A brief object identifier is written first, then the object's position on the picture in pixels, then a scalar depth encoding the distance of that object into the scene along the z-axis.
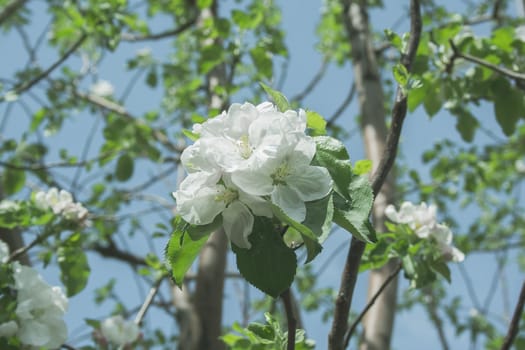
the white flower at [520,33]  1.54
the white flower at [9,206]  1.39
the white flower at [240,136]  0.99
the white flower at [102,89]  4.91
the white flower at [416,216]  1.27
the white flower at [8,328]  1.17
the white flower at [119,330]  1.79
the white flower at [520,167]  5.14
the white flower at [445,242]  1.25
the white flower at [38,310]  1.20
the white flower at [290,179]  0.98
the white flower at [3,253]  1.25
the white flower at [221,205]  0.99
